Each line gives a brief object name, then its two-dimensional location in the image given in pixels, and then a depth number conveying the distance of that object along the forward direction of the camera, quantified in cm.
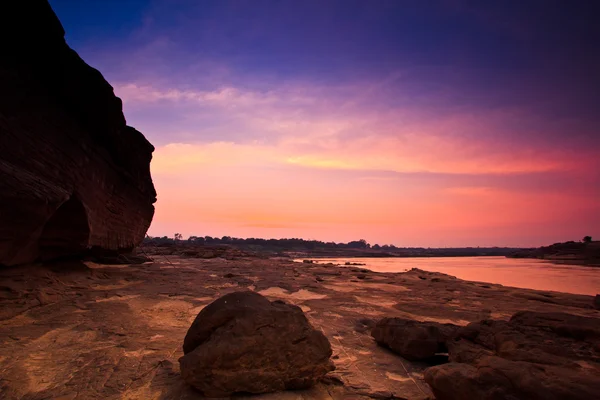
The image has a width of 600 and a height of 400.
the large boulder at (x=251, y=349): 316
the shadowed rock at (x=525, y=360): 256
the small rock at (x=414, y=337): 426
